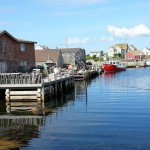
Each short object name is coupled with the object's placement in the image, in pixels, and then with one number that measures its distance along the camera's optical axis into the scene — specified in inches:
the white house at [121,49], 7716.5
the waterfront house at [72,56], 4062.7
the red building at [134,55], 6722.4
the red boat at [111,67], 3769.7
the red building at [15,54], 1883.6
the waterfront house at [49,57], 3360.7
